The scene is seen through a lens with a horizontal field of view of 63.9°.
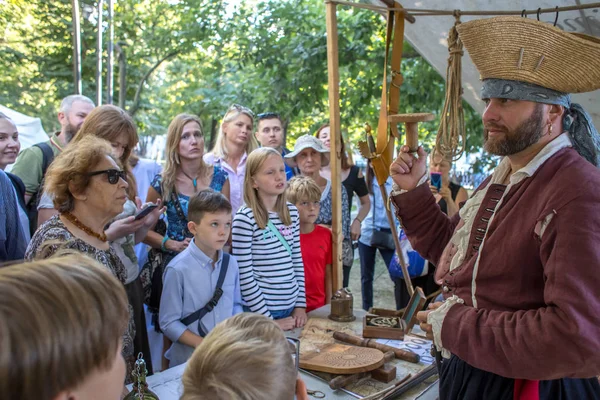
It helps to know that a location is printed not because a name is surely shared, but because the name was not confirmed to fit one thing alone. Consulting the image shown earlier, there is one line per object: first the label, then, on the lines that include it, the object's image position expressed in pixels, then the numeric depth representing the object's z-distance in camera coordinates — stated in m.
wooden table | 1.81
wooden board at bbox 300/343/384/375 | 1.93
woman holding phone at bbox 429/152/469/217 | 3.83
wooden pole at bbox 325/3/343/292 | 2.93
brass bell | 2.71
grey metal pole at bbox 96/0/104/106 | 7.08
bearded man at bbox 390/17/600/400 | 1.29
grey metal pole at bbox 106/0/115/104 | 7.65
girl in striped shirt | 2.85
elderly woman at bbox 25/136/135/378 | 2.05
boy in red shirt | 3.38
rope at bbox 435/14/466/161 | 1.91
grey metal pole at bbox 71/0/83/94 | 6.40
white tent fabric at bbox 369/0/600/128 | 2.32
